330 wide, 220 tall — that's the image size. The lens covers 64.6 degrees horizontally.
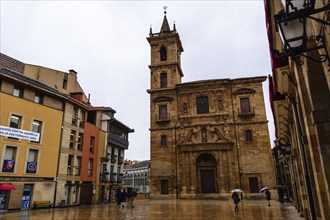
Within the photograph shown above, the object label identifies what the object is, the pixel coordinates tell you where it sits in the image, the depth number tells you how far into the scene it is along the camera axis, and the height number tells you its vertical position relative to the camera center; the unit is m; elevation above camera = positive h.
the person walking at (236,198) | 18.54 -0.83
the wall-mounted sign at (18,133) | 20.80 +4.43
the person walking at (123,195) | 23.36 -0.70
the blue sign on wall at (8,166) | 20.73 +1.75
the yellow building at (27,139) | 21.09 +4.17
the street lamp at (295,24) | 3.41 +2.15
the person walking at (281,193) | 26.80 -0.77
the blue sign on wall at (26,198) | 22.05 -0.81
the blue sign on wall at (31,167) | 22.65 +1.78
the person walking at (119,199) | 22.87 -1.00
